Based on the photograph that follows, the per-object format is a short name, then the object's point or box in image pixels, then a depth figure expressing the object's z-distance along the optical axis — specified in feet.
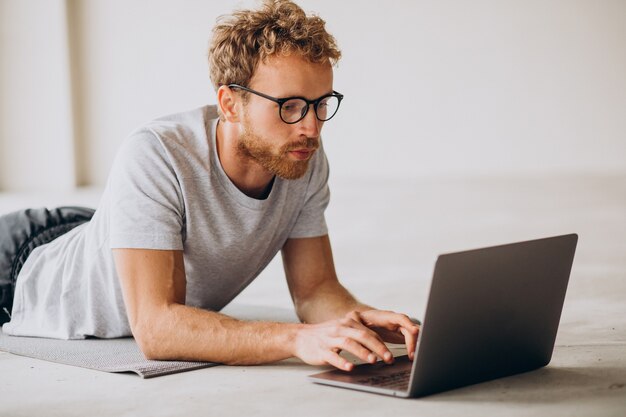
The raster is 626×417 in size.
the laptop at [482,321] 6.17
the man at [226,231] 7.58
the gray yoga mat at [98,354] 7.74
